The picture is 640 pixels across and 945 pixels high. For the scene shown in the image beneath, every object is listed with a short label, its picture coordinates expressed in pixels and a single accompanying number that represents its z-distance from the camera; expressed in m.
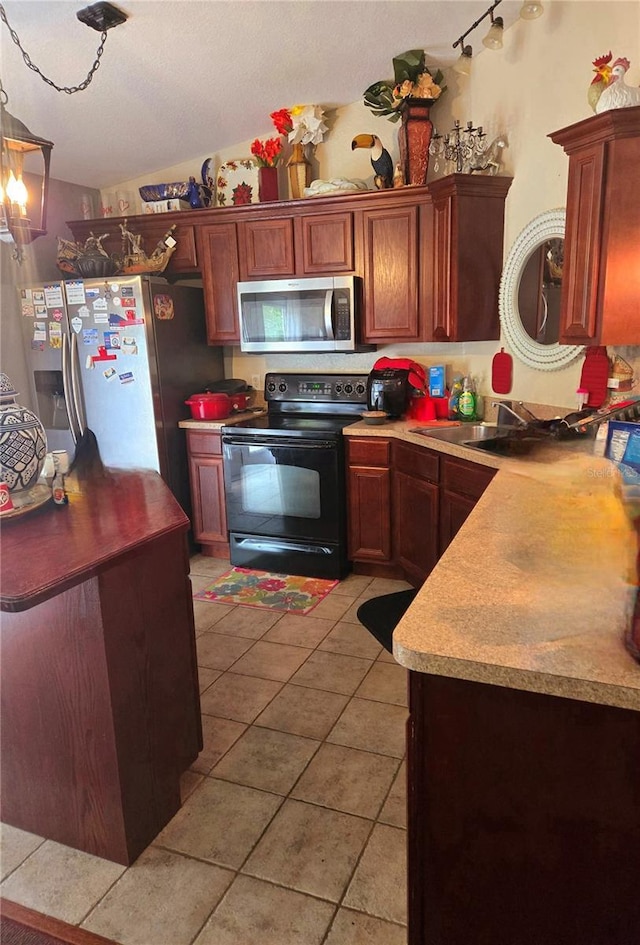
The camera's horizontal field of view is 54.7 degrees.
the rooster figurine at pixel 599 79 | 2.25
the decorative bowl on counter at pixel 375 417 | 3.52
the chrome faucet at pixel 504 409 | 2.99
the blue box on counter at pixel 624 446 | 1.98
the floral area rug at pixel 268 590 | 3.34
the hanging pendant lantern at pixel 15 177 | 1.89
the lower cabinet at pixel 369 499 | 3.42
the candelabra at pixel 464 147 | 3.08
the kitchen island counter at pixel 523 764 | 0.95
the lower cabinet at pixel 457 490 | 2.68
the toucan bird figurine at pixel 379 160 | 3.38
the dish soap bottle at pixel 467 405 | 3.44
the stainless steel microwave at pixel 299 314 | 3.50
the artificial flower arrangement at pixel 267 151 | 3.71
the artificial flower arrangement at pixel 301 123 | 3.55
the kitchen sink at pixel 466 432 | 3.18
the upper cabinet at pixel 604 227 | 2.11
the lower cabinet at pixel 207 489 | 3.82
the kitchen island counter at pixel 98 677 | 1.58
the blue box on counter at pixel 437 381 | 3.60
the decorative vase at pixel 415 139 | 3.21
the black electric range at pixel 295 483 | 3.49
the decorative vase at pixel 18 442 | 1.70
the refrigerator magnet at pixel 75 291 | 3.63
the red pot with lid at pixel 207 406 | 3.81
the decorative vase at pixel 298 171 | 3.68
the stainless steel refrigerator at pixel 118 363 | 3.58
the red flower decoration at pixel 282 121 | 3.55
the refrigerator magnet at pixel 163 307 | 3.60
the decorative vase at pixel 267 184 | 3.75
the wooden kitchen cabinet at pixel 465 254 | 3.09
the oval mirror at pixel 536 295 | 2.88
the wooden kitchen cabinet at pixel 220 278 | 3.80
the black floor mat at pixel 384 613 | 2.70
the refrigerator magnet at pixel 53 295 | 3.69
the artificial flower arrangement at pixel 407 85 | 3.08
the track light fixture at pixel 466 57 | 2.65
